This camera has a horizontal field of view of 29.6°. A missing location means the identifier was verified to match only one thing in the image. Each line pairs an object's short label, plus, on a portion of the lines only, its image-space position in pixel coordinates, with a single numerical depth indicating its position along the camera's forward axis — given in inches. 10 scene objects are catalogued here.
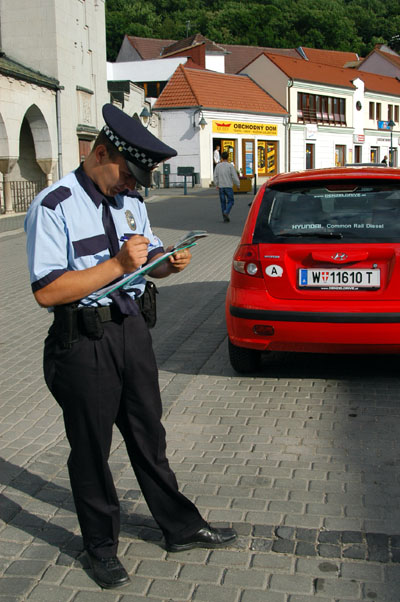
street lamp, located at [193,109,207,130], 1771.7
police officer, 108.4
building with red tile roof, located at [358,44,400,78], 2886.3
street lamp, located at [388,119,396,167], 2352.4
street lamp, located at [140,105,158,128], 1522.1
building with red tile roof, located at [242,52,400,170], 2103.8
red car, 213.0
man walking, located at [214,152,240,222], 781.3
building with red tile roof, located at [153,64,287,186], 1804.9
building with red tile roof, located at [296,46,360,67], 3083.2
